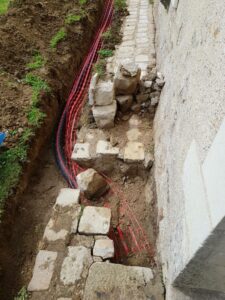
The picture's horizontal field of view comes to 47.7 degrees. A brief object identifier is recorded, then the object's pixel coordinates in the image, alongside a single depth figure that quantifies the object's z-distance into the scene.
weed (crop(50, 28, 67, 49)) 5.52
